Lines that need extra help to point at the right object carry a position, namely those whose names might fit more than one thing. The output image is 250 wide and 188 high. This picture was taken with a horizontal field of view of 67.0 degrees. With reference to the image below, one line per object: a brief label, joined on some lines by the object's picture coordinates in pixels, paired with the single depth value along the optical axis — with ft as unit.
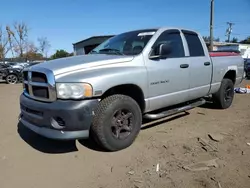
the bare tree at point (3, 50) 119.69
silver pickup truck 8.34
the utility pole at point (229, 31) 163.86
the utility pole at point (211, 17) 52.41
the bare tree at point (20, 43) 128.91
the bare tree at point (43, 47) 162.71
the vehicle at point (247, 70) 43.39
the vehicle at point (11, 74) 41.19
